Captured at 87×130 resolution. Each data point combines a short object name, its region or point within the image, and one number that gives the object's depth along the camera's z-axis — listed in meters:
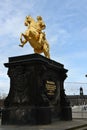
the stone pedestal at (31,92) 19.28
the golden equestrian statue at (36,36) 21.51
